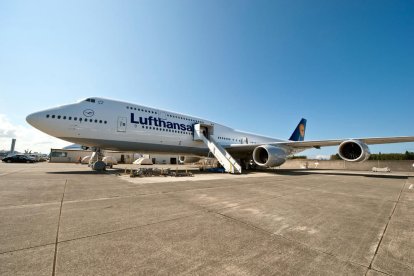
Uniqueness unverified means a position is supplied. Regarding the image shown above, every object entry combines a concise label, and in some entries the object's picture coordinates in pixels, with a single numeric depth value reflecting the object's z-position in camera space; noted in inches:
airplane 429.4
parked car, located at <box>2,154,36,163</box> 1148.1
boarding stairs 524.1
